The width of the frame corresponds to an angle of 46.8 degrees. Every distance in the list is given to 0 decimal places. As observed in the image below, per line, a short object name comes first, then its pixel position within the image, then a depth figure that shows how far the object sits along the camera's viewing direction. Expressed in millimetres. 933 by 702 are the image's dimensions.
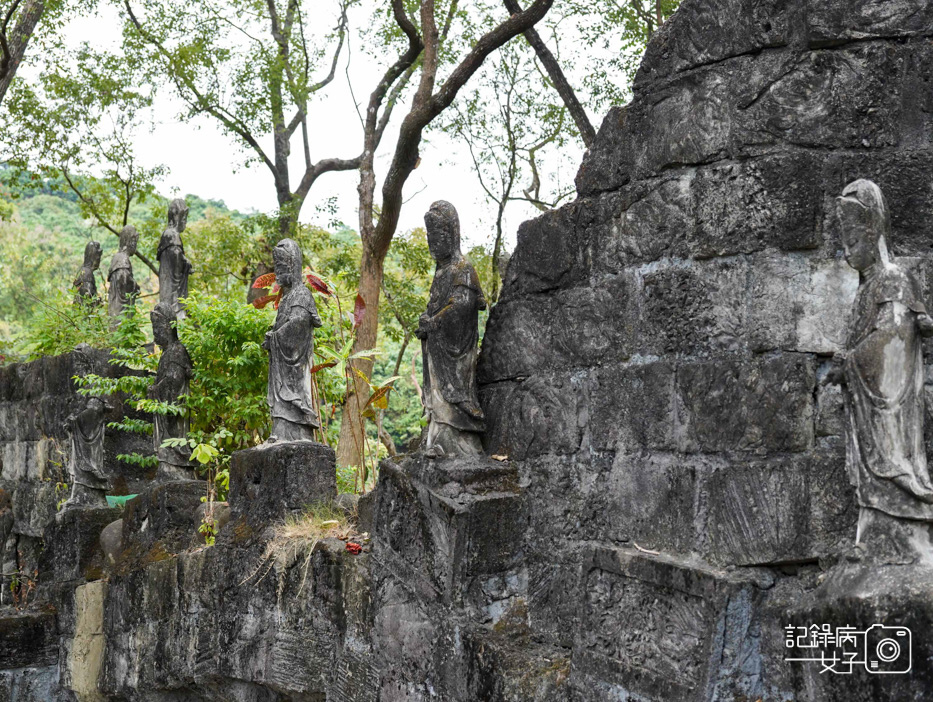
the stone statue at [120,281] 14109
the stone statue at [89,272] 15086
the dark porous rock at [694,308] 5340
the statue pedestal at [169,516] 8875
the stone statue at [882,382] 4480
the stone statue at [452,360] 6492
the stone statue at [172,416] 9586
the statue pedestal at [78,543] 9719
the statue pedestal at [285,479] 7789
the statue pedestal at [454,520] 6043
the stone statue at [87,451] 10180
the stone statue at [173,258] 12680
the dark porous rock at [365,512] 7352
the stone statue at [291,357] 8070
